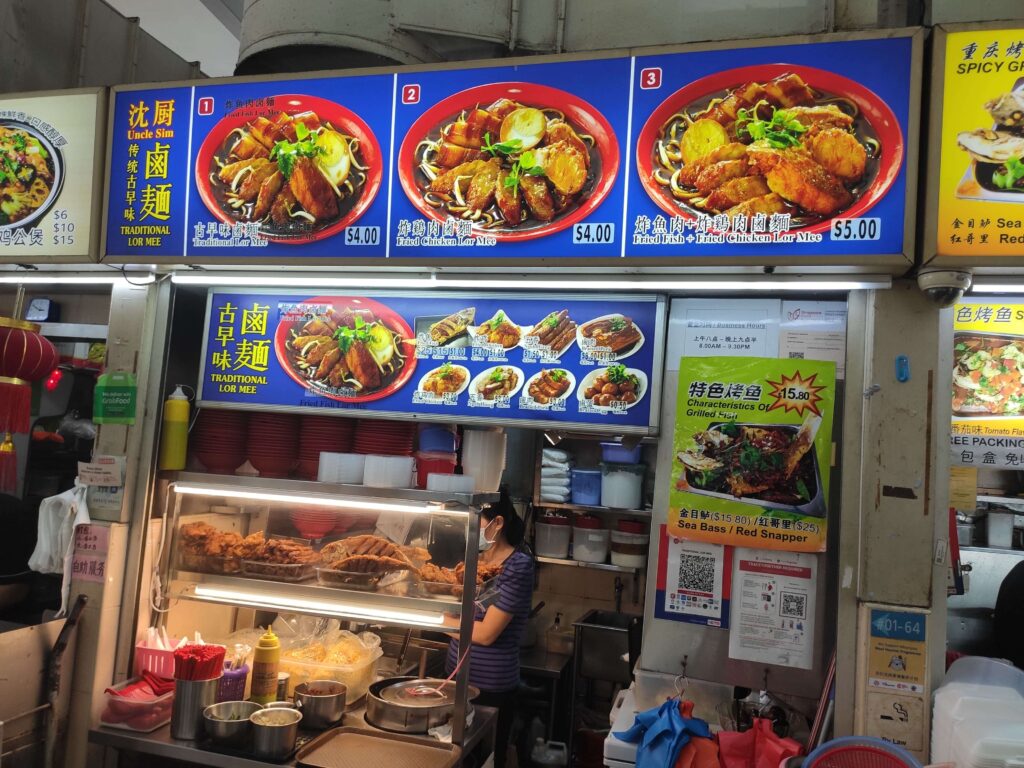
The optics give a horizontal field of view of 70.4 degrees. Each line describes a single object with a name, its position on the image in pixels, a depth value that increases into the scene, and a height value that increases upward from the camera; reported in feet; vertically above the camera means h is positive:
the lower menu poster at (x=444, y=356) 11.56 +1.22
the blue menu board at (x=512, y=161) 10.55 +4.09
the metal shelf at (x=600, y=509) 19.05 -1.89
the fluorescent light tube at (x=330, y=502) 11.19 -1.32
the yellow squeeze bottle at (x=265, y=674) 11.75 -4.18
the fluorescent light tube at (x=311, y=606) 11.19 -3.00
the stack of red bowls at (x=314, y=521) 12.58 -1.78
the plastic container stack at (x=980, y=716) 7.84 -2.85
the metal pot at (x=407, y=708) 11.16 -4.37
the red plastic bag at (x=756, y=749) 9.22 -3.80
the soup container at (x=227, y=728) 10.82 -4.70
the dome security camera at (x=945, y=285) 9.08 +2.28
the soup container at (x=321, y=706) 11.37 -4.51
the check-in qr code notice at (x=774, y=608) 10.52 -2.28
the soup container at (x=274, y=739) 10.48 -4.66
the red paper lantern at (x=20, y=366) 12.81 +0.57
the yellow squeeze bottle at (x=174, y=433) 12.96 -0.44
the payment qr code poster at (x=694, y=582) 10.94 -2.04
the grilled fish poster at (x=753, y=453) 10.62 -0.02
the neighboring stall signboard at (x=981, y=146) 8.90 +4.00
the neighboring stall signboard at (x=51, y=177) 12.87 +4.00
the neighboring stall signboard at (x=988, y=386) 13.83 +1.62
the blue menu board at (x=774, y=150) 9.41 +4.09
